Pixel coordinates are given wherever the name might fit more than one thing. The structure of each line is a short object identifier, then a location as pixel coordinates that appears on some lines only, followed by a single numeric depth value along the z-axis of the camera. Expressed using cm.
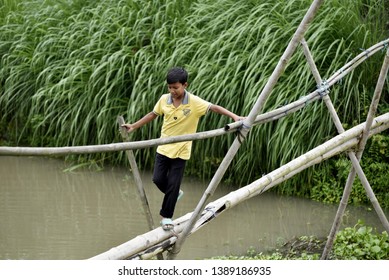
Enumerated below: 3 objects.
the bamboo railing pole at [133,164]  884
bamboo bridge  789
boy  889
